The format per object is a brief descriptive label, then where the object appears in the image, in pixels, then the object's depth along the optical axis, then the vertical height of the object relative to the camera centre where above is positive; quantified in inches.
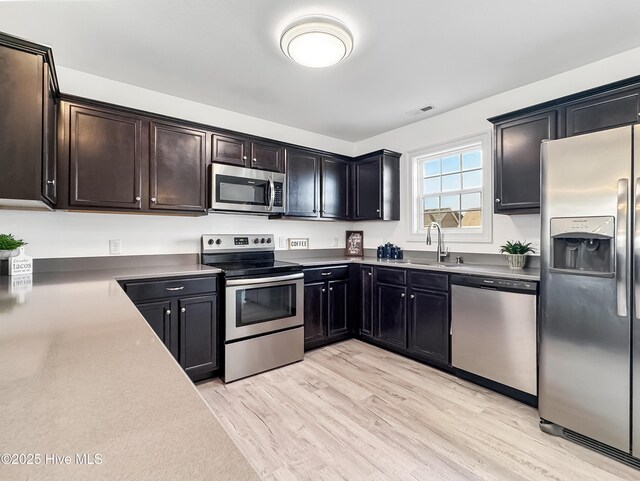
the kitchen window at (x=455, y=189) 123.0 +21.9
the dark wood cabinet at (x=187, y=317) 90.4 -24.2
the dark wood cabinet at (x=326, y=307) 127.9 -29.1
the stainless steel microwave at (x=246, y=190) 112.1 +18.9
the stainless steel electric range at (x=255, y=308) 103.4 -24.8
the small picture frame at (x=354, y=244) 169.6 -2.8
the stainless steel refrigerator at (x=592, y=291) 66.8 -12.2
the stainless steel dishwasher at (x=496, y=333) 87.4 -28.9
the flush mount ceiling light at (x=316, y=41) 75.9 +51.0
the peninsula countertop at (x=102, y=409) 15.5 -11.3
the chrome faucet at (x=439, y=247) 130.0 -3.4
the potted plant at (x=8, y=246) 80.7 -1.8
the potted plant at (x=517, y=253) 103.3 -4.8
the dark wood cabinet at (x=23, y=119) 65.9 +26.5
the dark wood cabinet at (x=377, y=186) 146.8 +25.7
